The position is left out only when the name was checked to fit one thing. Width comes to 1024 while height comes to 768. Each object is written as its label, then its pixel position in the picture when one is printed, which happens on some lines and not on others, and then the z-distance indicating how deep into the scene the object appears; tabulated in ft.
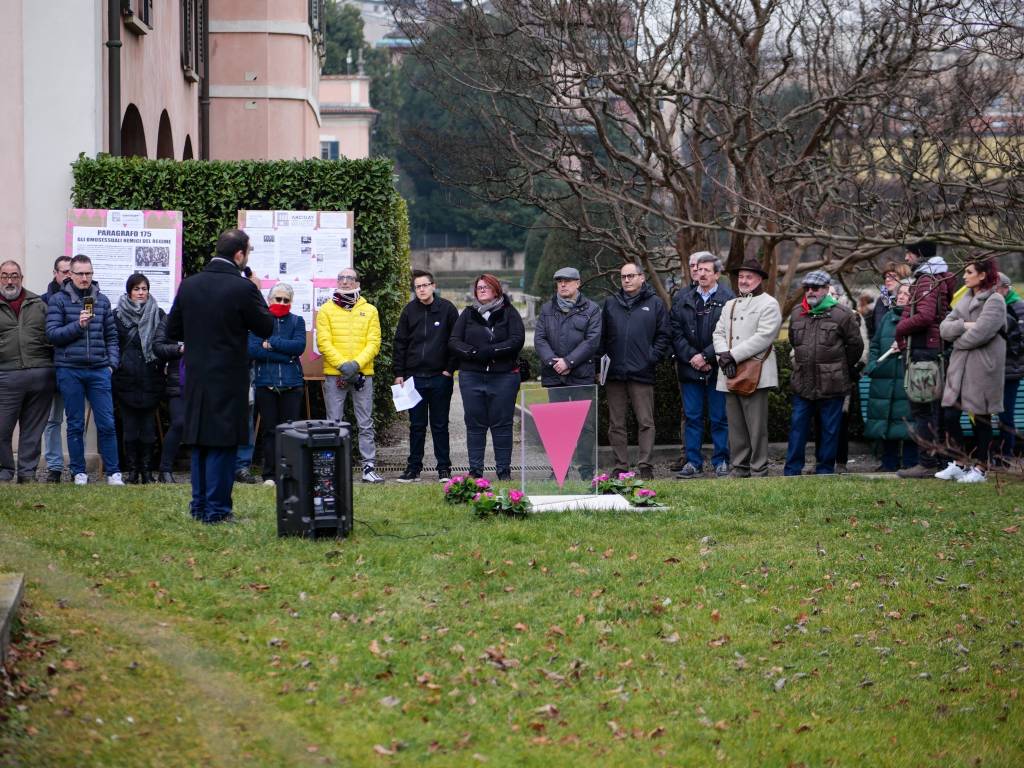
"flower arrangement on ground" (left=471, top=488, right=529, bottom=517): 37.04
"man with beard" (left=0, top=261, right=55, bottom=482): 44.06
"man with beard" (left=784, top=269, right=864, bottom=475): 47.26
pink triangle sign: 37.83
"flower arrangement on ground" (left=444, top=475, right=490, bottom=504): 39.06
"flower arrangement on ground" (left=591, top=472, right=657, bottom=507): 39.01
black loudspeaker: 33.06
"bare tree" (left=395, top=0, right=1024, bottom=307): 56.34
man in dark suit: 34.19
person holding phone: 43.62
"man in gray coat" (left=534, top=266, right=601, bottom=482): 46.62
